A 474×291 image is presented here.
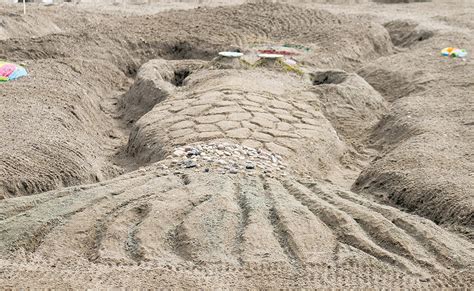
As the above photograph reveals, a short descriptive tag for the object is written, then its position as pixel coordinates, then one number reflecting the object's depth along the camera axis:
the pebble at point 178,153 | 5.91
